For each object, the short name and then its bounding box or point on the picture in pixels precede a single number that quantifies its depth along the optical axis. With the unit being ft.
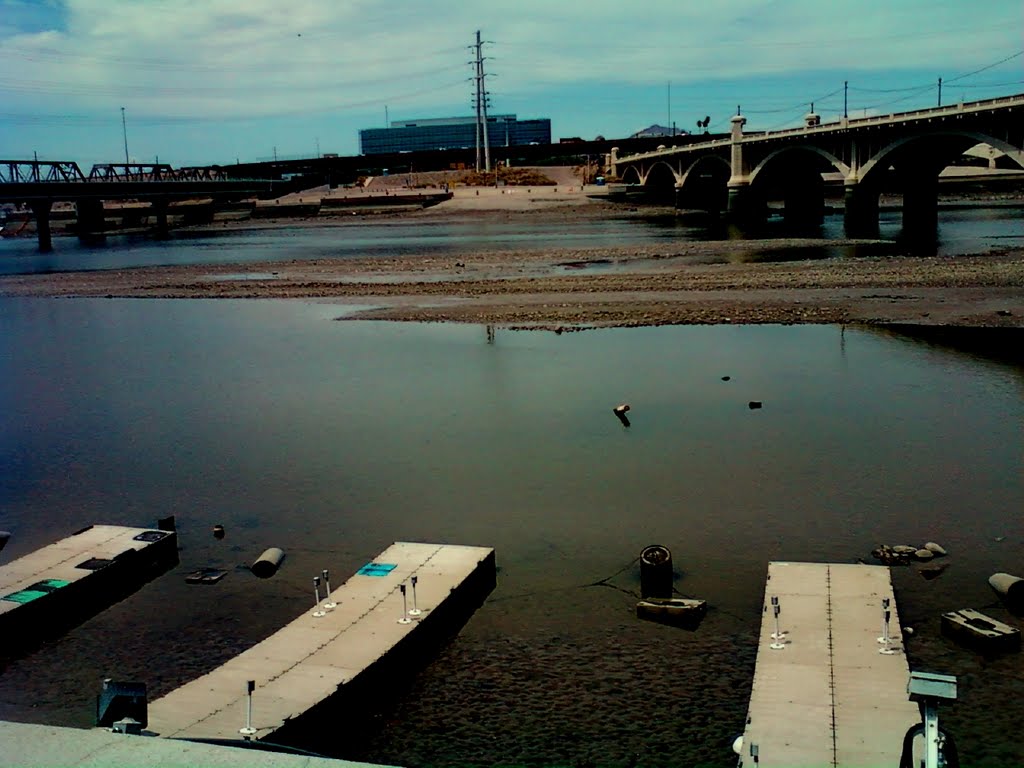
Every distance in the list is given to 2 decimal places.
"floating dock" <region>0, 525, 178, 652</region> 60.03
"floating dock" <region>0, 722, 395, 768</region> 17.81
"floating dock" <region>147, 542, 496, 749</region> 46.01
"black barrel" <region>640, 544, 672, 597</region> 61.21
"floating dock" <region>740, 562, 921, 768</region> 41.68
